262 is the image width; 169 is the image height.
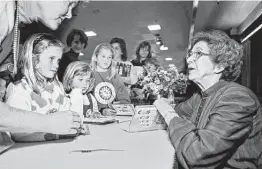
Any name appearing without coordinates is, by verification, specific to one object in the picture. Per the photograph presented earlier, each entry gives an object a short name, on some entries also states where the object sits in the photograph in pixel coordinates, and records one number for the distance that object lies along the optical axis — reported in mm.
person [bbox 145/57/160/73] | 2896
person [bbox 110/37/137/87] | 2637
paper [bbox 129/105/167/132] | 1326
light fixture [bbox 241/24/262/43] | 5125
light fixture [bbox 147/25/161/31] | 2882
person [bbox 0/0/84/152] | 811
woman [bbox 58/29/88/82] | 2177
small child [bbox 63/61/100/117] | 1771
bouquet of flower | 1717
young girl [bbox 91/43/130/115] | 2275
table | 756
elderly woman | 829
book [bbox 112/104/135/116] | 2271
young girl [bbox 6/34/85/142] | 1204
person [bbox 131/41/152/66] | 2834
